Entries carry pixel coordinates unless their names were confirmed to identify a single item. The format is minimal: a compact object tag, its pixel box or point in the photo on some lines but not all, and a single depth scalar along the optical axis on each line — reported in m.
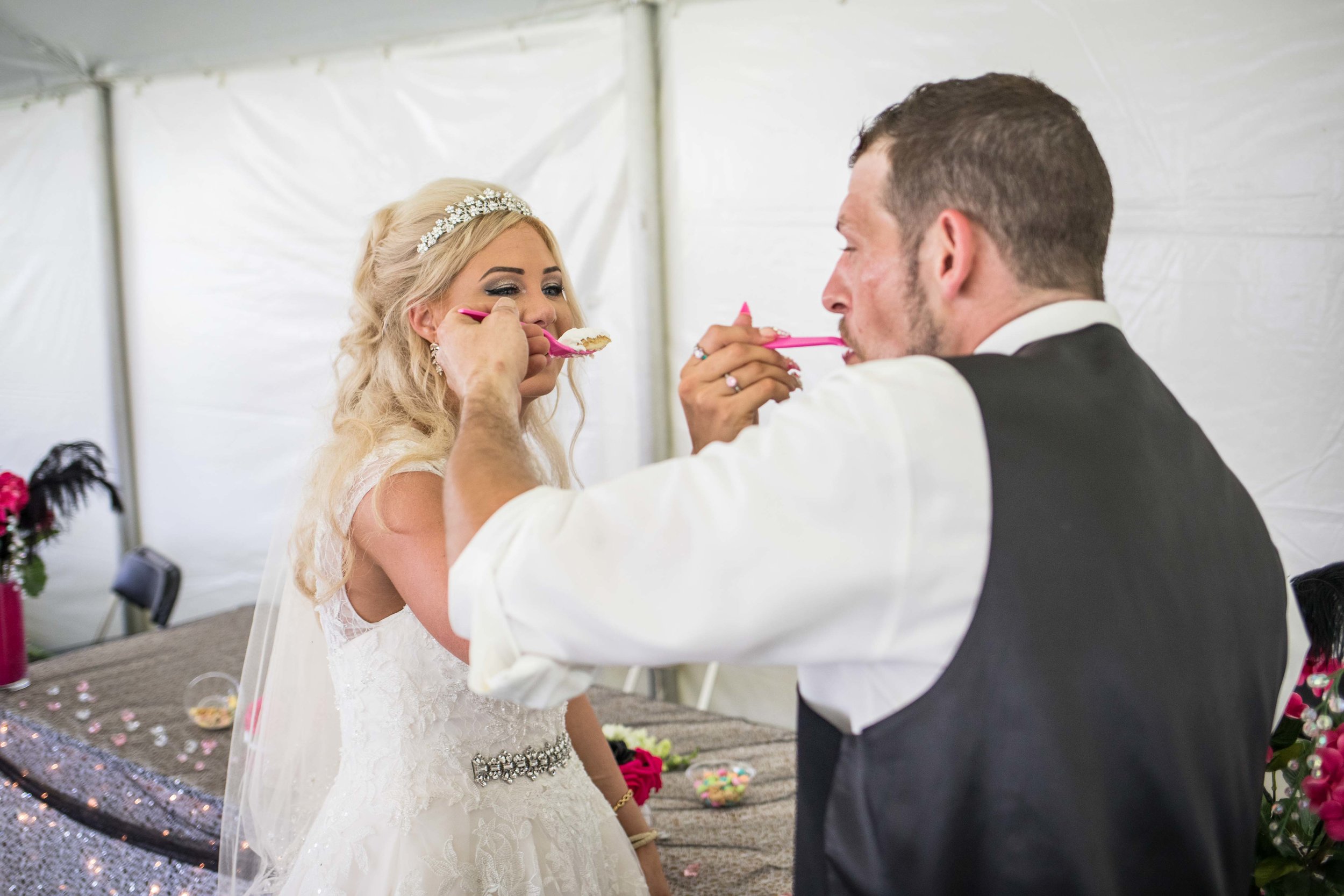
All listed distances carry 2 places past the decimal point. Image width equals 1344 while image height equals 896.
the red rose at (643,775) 2.16
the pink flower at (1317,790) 1.12
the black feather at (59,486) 3.57
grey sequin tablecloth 2.27
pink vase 3.53
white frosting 1.84
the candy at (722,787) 2.54
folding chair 4.09
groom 0.87
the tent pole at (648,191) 3.58
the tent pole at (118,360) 5.20
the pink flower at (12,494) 3.47
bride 1.55
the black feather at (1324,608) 1.48
